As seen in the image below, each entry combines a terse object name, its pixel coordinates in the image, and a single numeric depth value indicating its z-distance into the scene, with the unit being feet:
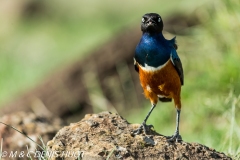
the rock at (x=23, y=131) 32.76
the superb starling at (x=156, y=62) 28.19
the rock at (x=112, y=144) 25.10
